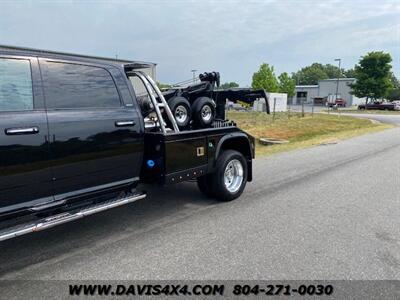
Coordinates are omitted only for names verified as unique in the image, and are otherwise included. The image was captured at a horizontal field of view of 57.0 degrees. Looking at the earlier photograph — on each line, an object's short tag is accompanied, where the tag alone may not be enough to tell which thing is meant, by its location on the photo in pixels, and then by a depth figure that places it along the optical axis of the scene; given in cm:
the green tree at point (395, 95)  8729
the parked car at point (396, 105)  5126
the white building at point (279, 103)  4409
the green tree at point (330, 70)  14244
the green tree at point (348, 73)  12835
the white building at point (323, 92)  7790
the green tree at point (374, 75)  5085
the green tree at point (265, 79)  5772
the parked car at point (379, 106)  5138
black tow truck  328
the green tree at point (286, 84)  7406
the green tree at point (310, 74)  13200
